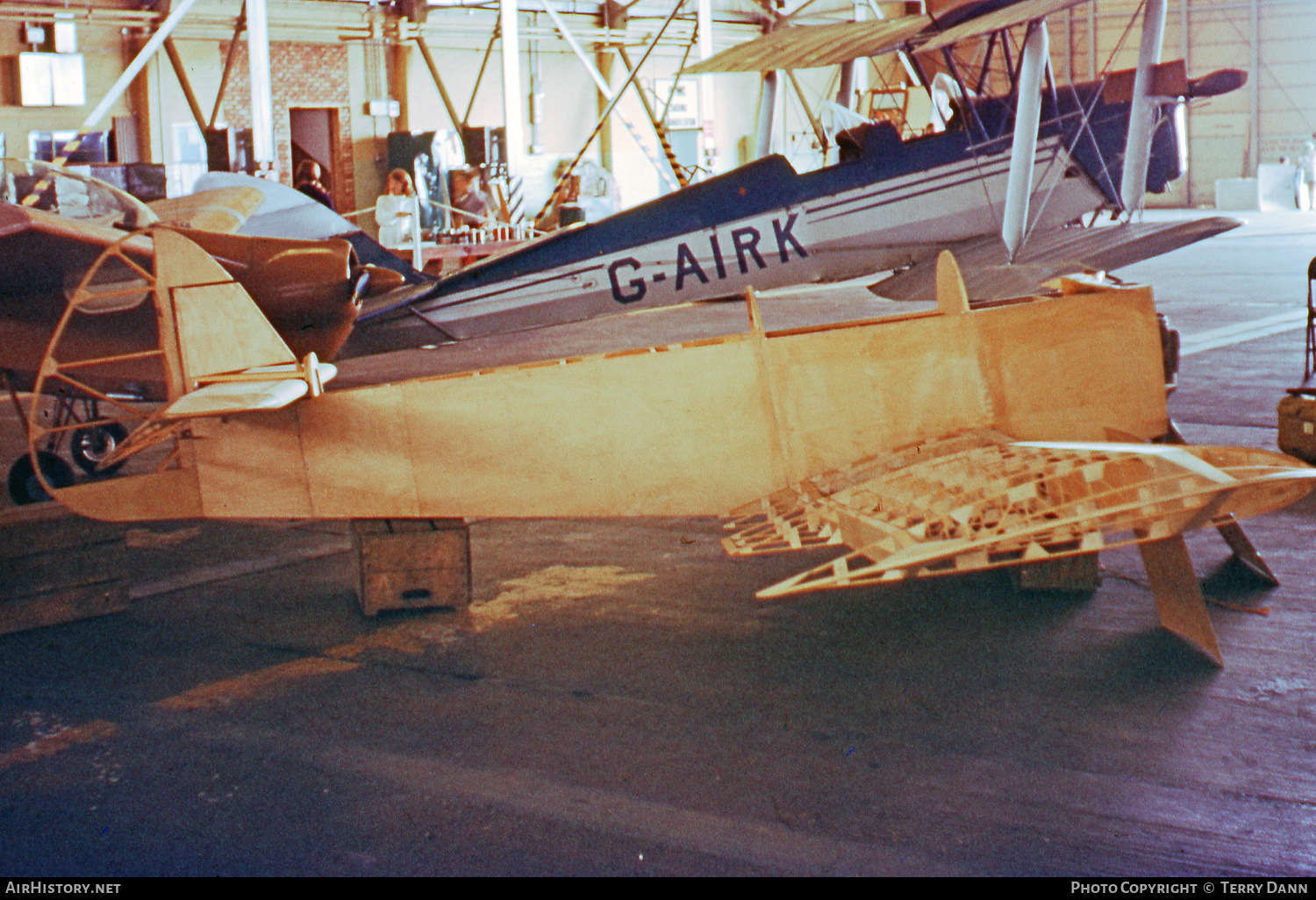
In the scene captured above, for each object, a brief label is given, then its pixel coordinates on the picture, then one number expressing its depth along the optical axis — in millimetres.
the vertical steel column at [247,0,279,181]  14250
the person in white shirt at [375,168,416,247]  17281
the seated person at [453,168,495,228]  20734
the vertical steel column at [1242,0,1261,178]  34250
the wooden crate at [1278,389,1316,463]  5992
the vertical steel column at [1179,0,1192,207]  34875
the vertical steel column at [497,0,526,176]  16828
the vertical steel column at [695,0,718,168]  28562
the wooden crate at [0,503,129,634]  4844
